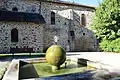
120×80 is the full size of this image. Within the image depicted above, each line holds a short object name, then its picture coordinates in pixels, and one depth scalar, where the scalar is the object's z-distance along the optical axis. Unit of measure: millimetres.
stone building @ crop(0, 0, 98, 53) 9595
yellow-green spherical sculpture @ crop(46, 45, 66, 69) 4350
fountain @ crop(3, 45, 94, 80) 3879
